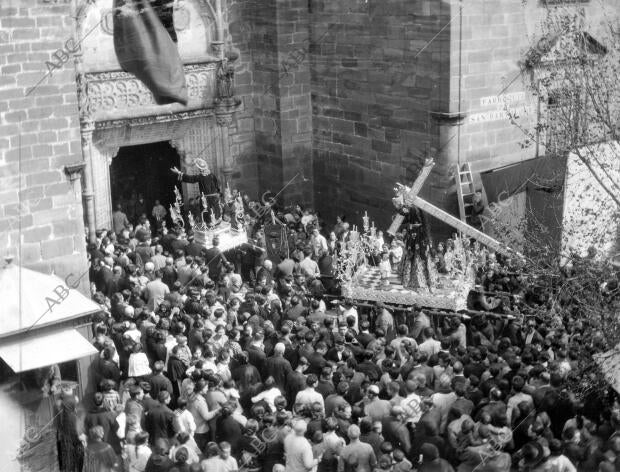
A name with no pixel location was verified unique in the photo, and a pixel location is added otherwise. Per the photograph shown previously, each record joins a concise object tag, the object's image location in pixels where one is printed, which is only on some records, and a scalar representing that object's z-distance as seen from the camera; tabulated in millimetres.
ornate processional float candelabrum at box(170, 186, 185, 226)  17531
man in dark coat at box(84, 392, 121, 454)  10078
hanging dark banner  18094
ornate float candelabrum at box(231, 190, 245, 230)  18078
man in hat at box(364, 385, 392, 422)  9781
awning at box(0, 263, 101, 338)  11344
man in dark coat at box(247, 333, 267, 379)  11281
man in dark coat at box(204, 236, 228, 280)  16031
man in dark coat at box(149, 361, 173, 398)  10586
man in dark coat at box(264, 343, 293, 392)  11023
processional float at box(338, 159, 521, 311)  13758
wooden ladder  17297
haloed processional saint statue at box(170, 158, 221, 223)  18234
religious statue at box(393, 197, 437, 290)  13898
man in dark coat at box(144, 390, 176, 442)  9969
